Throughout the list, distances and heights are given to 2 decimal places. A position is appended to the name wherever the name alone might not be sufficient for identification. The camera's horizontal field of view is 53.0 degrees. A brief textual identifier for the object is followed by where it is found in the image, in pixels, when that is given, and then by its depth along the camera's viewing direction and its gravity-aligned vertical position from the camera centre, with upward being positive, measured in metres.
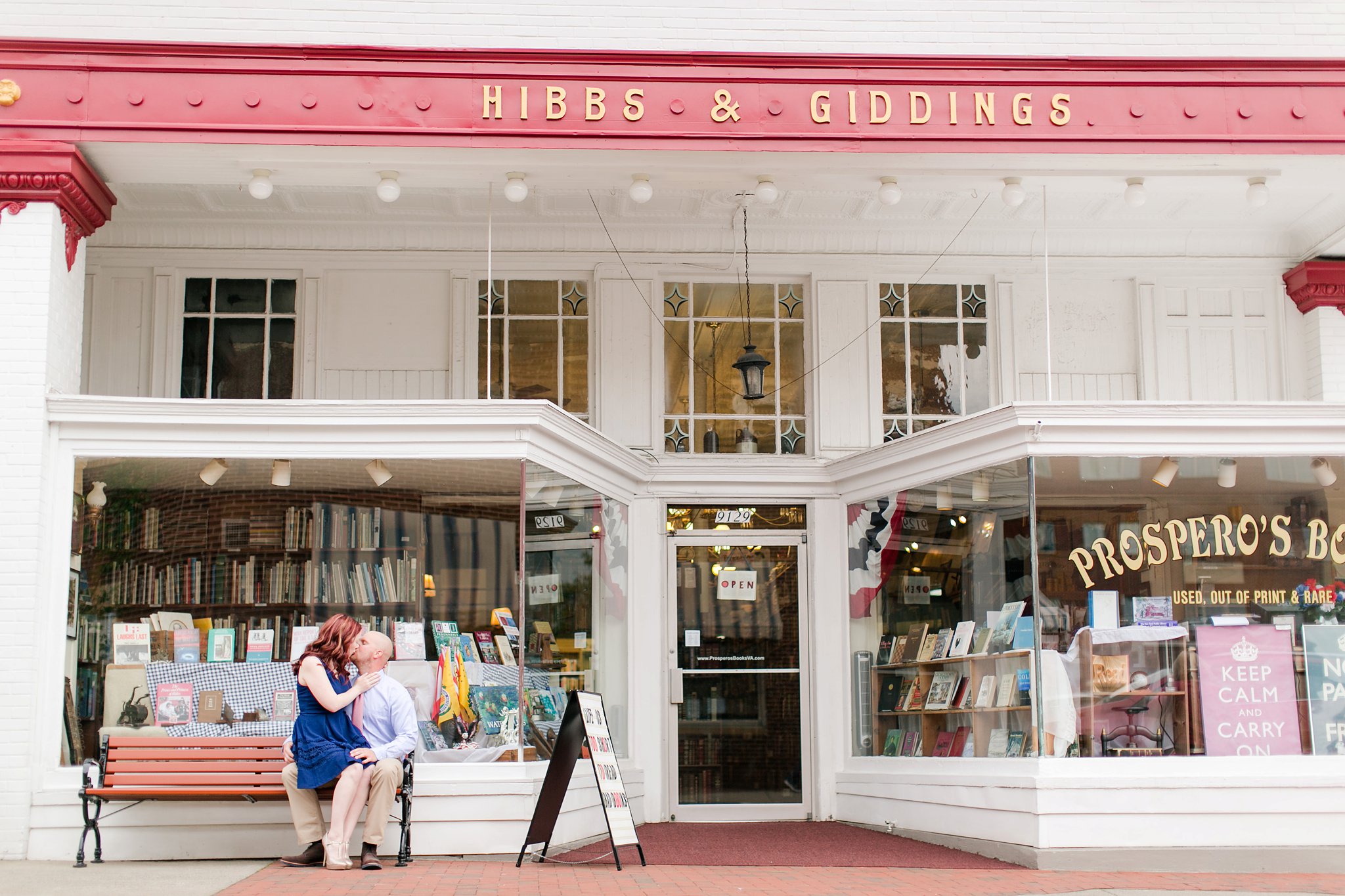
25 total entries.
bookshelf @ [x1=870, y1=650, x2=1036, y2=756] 8.75 -0.66
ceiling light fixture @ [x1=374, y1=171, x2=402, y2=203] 9.52 +3.03
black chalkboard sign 8.16 -0.99
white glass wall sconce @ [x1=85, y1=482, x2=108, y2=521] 9.00 +0.80
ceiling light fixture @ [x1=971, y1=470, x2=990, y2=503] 9.16 +0.86
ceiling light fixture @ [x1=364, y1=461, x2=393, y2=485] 9.07 +0.98
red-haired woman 7.74 -0.69
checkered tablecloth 8.88 -0.42
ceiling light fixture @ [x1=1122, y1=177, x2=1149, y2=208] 9.64 +3.01
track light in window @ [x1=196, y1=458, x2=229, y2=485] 9.07 +0.99
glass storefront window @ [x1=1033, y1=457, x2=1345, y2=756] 8.63 +0.06
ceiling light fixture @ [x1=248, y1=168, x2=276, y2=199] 9.45 +3.02
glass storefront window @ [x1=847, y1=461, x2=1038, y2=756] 8.91 -0.03
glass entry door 10.80 -0.51
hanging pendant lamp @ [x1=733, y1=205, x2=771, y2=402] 10.86 +1.97
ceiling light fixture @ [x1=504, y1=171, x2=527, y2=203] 9.52 +3.02
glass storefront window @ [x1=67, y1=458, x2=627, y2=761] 8.90 +0.25
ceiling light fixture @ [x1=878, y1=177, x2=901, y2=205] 9.62 +3.00
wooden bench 8.18 -0.92
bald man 7.84 -0.80
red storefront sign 9.03 +3.50
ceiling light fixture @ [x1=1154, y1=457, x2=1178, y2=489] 8.93 +0.93
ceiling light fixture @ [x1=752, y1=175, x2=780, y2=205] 9.50 +2.99
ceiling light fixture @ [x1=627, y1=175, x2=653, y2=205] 9.54 +3.00
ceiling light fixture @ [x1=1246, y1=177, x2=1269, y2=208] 9.69 +3.00
